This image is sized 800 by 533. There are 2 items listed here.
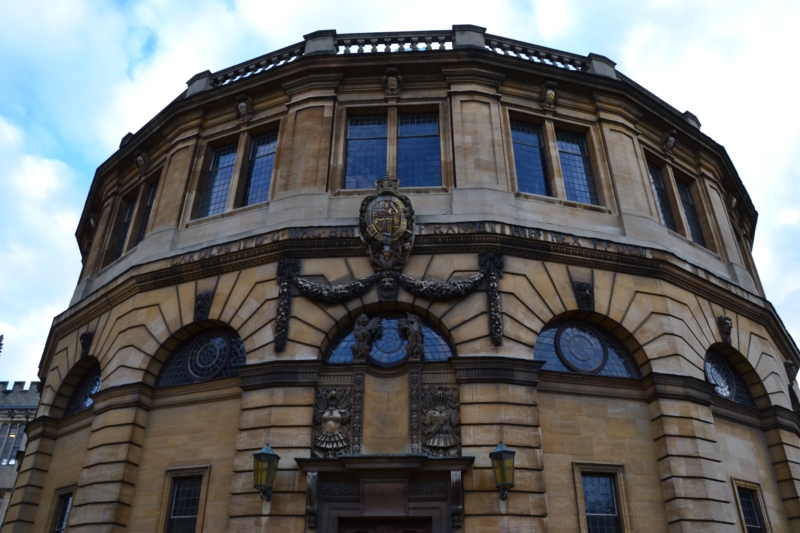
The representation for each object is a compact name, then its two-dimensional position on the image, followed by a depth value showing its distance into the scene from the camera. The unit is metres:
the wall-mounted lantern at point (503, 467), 13.27
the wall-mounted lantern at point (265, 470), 13.62
